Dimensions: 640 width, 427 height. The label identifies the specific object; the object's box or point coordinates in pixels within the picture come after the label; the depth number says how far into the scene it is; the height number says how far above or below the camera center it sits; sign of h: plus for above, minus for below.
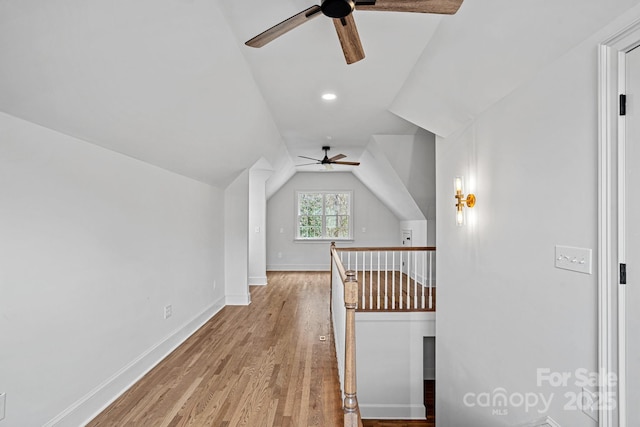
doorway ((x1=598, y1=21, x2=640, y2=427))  1.58 -0.08
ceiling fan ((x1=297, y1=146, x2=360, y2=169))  6.26 +0.92
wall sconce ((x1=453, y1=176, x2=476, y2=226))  3.38 +0.11
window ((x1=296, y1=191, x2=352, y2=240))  9.90 -0.06
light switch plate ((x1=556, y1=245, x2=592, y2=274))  1.80 -0.25
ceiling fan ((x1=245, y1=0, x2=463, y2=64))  1.71 +1.00
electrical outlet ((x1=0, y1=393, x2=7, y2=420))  1.86 -1.00
